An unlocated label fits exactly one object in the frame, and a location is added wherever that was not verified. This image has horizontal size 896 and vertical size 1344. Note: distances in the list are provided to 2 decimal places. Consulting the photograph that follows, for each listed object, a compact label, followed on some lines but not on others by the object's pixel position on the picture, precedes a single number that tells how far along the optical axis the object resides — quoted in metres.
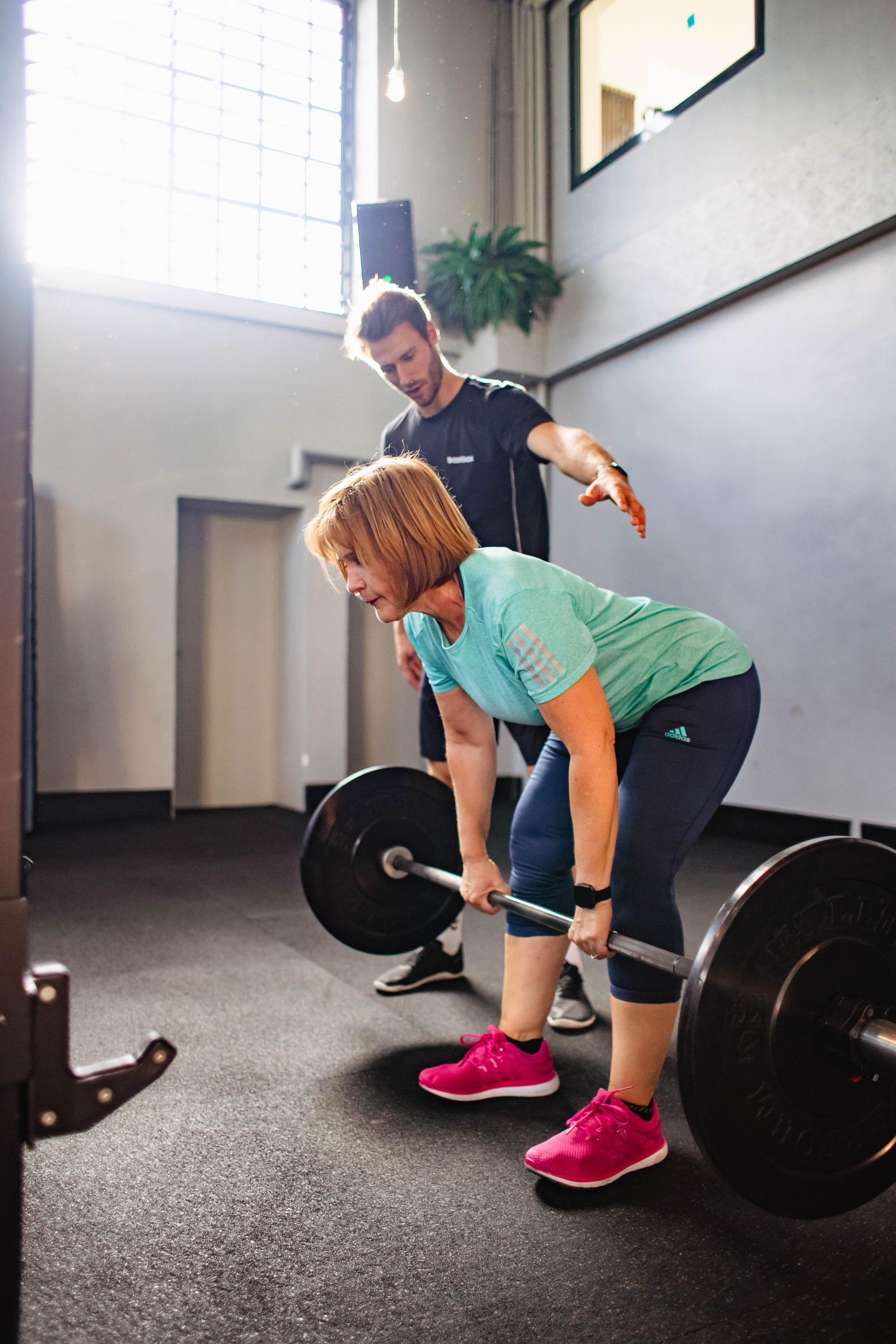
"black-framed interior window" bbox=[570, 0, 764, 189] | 4.13
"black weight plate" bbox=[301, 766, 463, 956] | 1.69
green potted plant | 4.89
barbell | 0.87
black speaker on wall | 2.92
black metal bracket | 0.67
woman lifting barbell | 1.10
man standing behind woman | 1.77
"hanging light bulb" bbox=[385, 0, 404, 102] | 4.23
